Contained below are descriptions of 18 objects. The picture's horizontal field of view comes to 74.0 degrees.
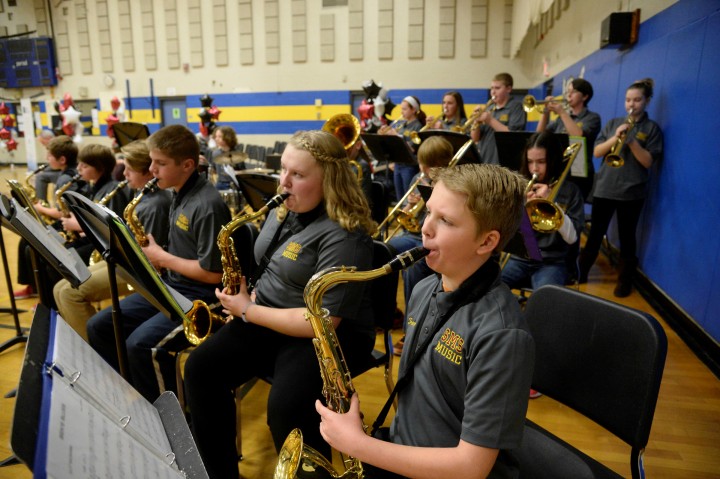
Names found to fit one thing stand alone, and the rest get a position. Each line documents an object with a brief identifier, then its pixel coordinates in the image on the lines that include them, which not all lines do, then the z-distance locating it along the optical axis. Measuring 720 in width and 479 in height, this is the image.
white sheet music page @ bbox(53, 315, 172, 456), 1.10
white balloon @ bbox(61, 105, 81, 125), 8.91
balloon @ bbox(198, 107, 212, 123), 8.96
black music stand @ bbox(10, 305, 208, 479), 0.78
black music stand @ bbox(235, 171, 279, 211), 3.38
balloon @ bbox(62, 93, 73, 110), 9.37
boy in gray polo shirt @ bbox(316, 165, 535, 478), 1.21
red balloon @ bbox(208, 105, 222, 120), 9.17
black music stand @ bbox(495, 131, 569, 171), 3.90
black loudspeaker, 5.03
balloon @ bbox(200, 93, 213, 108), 9.51
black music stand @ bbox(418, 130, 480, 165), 3.78
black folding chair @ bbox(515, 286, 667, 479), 1.48
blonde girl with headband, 2.09
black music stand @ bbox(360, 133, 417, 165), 5.20
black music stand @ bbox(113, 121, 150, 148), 6.51
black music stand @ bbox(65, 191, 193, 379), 1.73
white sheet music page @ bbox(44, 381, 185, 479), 0.80
